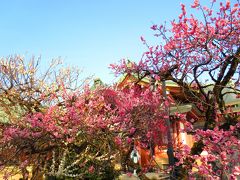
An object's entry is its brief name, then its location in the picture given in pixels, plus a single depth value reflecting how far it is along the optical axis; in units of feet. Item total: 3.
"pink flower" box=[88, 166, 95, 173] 23.61
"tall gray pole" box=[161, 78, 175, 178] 19.30
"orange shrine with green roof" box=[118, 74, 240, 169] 39.92
